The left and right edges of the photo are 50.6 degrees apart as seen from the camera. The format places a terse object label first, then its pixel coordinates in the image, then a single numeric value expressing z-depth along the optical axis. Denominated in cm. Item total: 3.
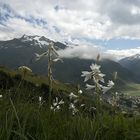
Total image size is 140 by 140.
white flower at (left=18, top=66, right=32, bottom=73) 252
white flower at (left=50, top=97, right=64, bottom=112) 378
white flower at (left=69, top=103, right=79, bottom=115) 396
